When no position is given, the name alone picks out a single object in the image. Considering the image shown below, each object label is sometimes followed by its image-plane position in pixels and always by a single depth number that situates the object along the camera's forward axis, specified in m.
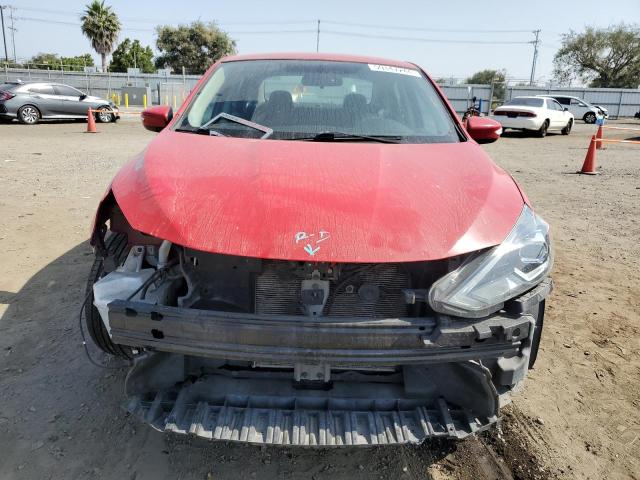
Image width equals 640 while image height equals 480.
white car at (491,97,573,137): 17.78
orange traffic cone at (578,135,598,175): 9.74
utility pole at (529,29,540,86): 61.62
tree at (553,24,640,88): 48.19
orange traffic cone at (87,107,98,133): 15.12
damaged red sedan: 1.76
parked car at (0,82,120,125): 15.98
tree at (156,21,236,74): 53.72
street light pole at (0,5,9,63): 58.08
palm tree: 48.34
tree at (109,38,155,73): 60.25
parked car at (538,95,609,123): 26.88
